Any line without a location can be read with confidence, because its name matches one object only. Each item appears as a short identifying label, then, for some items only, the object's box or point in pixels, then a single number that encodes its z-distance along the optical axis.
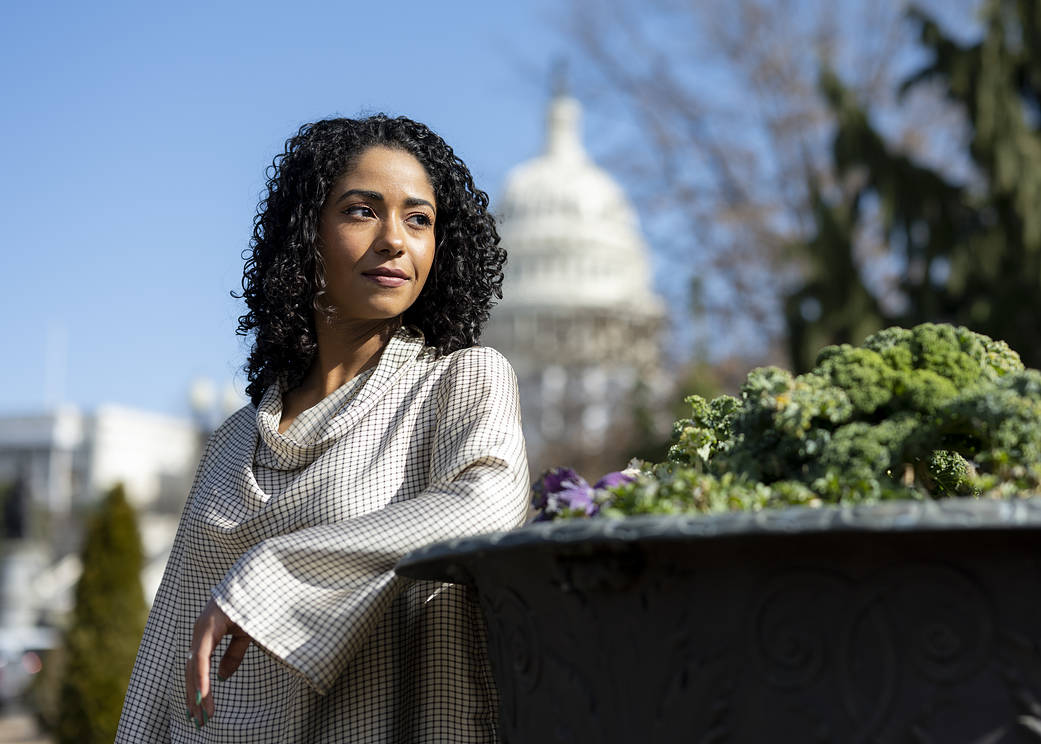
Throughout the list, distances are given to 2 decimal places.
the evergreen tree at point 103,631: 11.95
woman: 1.71
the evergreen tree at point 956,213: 11.38
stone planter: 1.17
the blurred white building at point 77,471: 51.31
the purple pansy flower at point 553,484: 1.57
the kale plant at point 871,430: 1.40
